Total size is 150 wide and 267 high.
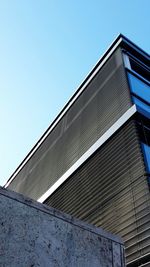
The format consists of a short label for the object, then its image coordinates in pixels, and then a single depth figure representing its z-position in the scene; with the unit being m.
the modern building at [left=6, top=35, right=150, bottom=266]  4.71
